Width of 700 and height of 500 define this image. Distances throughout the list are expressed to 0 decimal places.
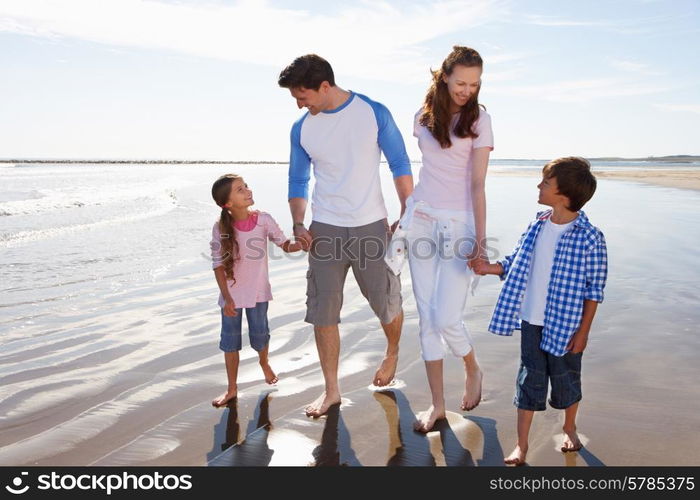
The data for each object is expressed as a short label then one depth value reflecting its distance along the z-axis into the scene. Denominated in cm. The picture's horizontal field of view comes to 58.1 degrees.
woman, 350
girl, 404
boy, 304
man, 387
